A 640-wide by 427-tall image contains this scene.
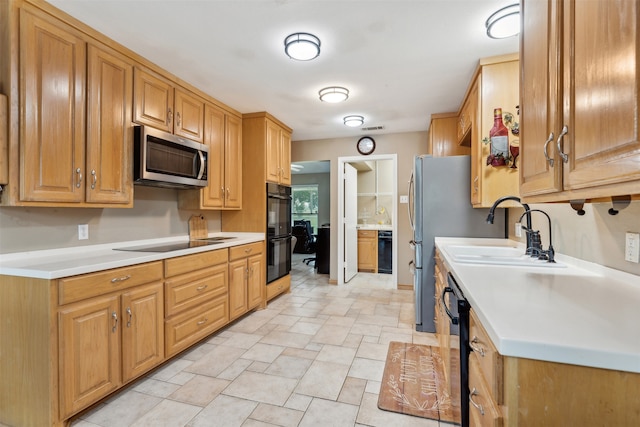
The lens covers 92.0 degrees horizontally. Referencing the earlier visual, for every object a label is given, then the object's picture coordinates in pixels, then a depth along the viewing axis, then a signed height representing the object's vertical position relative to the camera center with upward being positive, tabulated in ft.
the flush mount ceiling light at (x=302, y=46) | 7.08 +3.92
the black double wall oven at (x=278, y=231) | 12.73 -0.77
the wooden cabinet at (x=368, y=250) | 19.16 -2.29
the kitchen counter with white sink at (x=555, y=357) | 2.13 -1.06
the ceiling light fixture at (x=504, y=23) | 6.12 +3.97
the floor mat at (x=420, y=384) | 5.74 -3.79
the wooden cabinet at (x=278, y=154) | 12.86 +2.61
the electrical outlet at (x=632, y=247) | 3.85 -0.42
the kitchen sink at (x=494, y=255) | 5.52 -0.87
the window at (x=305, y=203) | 29.01 +0.99
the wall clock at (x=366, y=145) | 15.61 +3.48
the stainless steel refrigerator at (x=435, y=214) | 9.89 +0.00
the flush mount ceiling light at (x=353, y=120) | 12.92 +3.96
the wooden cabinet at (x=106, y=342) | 5.37 -2.56
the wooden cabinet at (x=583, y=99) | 2.35 +1.10
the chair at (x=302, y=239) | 23.38 -1.94
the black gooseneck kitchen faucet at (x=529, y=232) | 6.25 -0.37
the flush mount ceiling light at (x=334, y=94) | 10.00 +3.96
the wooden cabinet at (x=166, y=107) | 8.16 +3.12
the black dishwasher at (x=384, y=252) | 18.83 -2.35
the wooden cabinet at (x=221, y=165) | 10.72 +1.81
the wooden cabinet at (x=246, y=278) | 10.21 -2.32
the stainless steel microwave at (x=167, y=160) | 7.87 +1.51
